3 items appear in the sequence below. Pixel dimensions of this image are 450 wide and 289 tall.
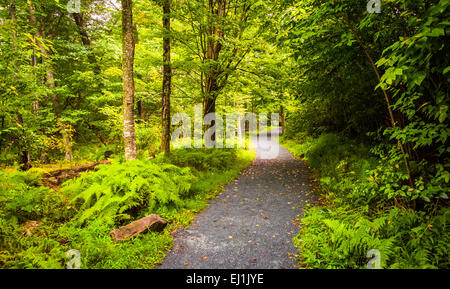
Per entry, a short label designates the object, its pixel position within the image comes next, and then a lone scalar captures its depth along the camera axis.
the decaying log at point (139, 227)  4.36
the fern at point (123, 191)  4.94
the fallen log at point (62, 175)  6.98
